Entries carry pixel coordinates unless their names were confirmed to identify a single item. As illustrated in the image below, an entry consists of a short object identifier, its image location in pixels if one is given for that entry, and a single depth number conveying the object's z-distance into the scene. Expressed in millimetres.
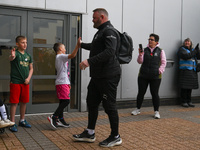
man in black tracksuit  4344
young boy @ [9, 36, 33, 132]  5404
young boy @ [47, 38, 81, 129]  5559
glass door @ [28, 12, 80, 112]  6961
